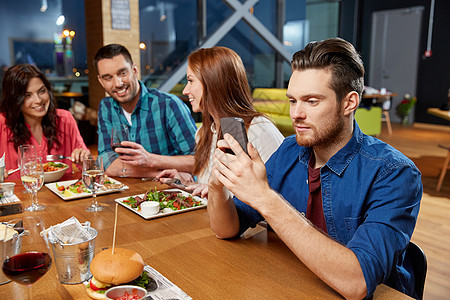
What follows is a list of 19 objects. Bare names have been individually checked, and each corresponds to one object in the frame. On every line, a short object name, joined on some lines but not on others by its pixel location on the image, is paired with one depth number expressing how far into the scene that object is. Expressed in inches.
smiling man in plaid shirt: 102.7
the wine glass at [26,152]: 66.5
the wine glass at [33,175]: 62.6
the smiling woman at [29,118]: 99.7
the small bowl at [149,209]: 60.1
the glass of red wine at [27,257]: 34.9
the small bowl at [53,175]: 81.4
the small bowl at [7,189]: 71.3
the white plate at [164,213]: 59.8
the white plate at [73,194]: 69.9
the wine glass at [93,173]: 62.1
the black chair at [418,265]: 49.8
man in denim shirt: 40.1
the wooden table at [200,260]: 39.2
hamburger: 36.1
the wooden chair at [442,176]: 184.9
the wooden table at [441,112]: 209.4
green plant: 383.6
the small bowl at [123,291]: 35.0
